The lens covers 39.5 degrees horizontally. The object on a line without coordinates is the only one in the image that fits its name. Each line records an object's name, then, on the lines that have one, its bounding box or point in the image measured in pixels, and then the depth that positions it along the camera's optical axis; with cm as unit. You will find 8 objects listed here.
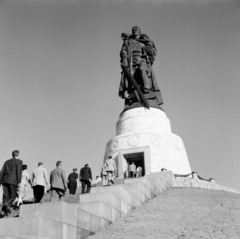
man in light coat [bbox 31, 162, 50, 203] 938
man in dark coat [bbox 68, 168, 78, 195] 1472
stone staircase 636
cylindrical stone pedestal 2220
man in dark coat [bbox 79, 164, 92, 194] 1456
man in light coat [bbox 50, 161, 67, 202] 951
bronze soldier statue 2561
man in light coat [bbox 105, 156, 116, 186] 1537
